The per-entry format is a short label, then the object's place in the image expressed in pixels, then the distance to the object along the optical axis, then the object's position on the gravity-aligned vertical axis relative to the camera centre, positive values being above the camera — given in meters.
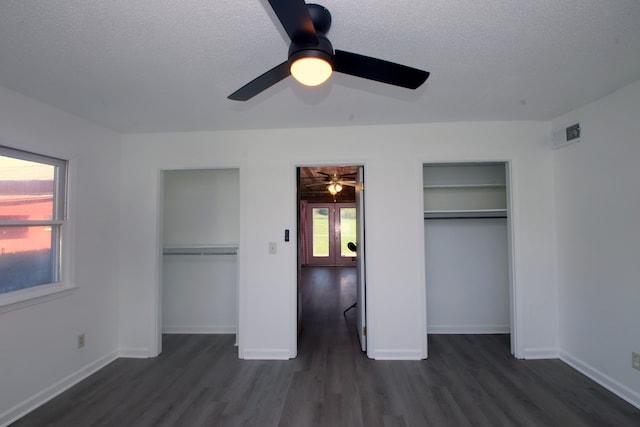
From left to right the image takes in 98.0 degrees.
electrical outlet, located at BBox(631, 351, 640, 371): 2.02 -1.00
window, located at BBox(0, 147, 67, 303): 2.02 +0.05
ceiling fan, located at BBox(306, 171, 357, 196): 5.50 +0.92
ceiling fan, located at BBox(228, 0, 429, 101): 0.98 +0.70
